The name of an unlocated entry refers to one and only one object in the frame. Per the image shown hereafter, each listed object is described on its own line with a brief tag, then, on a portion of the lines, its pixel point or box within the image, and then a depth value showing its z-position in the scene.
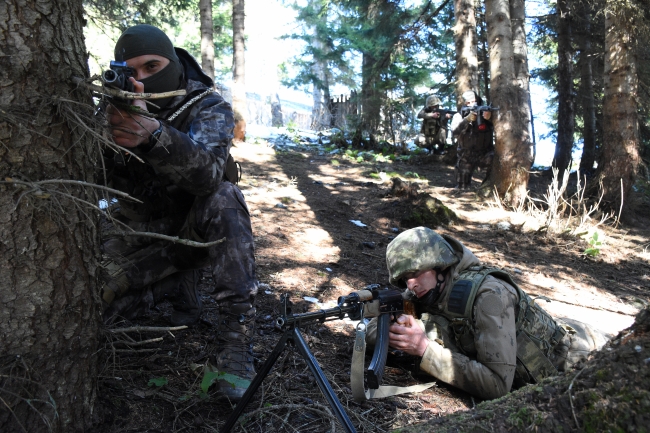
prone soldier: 2.67
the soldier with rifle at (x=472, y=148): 10.12
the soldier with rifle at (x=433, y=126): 12.85
